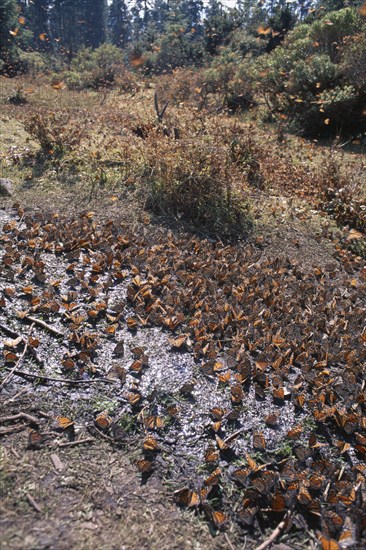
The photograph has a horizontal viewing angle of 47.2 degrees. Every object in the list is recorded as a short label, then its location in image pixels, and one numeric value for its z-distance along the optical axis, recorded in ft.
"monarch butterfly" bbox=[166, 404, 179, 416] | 7.03
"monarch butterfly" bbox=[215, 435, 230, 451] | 6.61
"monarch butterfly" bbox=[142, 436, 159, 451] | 6.38
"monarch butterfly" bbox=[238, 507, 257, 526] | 5.65
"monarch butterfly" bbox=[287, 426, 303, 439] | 6.94
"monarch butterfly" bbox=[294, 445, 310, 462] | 6.67
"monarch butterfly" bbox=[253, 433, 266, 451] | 6.75
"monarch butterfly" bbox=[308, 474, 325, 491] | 6.17
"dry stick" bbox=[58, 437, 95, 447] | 6.23
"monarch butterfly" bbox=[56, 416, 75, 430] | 6.48
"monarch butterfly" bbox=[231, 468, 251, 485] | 6.15
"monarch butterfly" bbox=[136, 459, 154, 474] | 6.06
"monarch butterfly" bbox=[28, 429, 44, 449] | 6.07
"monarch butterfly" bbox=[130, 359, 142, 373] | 7.80
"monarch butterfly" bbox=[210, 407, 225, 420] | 7.09
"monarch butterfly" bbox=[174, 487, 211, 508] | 5.73
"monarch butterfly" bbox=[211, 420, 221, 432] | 6.89
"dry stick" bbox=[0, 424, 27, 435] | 6.24
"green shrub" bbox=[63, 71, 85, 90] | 52.80
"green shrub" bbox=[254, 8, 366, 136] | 30.83
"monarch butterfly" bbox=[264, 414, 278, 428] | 7.17
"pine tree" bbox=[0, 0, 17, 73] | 56.08
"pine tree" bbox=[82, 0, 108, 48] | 134.82
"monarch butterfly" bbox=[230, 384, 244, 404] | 7.47
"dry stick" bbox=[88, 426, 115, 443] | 6.48
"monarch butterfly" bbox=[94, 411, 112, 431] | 6.63
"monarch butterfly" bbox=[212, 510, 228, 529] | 5.53
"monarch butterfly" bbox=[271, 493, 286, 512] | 5.80
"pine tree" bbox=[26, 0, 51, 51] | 112.37
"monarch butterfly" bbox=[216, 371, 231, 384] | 7.91
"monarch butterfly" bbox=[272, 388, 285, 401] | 7.74
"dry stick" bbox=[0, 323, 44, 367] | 7.79
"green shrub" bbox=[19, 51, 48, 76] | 61.57
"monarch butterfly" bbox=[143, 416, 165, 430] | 6.79
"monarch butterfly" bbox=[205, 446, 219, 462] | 6.33
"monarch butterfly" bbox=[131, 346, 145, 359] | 8.14
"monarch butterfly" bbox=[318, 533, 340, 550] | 5.33
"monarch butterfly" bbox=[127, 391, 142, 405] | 7.13
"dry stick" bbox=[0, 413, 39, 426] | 6.41
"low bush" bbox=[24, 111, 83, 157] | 19.27
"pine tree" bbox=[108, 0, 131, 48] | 158.61
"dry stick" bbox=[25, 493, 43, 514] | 5.13
